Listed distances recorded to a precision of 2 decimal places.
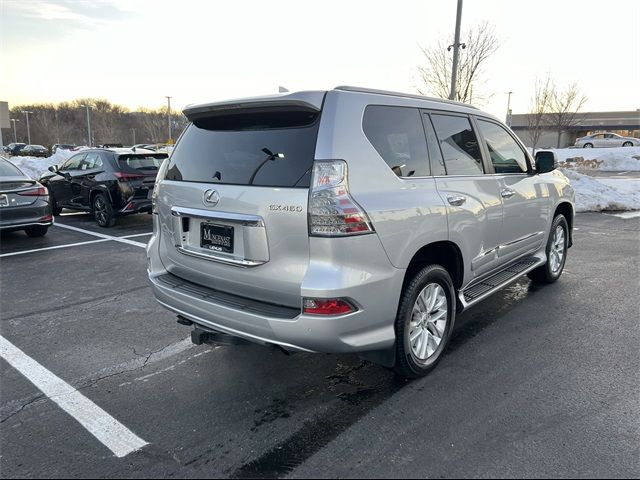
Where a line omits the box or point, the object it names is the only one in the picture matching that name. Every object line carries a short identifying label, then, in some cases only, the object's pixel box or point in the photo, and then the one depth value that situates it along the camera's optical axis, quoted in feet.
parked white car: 131.64
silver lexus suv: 8.75
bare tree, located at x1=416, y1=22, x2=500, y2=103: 53.31
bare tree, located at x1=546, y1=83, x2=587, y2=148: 107.04
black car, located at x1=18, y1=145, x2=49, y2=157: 169.64
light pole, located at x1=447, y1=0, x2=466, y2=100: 41.52
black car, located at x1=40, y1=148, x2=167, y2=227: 30.70
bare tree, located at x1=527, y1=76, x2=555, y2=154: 87.15
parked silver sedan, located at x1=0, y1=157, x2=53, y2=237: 25.20
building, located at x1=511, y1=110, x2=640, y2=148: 204.85
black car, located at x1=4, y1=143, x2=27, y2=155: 173.99
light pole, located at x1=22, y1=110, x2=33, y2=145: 293.43
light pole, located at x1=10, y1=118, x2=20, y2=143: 302.76
